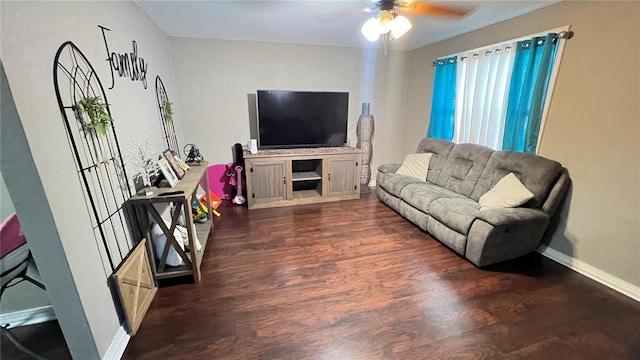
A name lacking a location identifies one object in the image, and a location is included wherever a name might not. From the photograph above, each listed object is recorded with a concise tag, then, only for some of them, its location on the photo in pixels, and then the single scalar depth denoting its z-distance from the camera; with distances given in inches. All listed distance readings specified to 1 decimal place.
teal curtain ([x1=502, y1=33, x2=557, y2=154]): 95.1
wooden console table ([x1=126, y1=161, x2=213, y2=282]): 72.1
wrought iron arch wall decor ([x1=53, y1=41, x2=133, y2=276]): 50.5
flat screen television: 140.1
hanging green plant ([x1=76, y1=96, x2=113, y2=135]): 53.7
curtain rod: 88.0
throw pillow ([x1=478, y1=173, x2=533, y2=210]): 92.9
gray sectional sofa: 88.3
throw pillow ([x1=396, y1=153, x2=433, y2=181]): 140.6
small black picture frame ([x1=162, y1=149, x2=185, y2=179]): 90.7
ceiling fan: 78.6
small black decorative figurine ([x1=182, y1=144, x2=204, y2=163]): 116.0
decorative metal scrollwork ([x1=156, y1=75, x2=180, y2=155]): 107.3
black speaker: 148.8
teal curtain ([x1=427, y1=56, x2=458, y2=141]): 138.9
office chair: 52.2
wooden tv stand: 138.5
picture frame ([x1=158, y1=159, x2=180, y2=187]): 81.2
